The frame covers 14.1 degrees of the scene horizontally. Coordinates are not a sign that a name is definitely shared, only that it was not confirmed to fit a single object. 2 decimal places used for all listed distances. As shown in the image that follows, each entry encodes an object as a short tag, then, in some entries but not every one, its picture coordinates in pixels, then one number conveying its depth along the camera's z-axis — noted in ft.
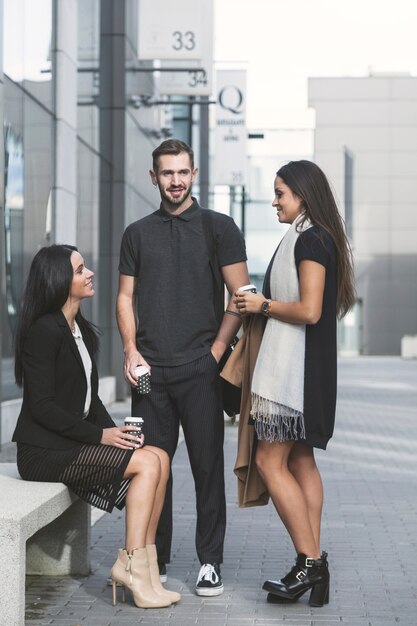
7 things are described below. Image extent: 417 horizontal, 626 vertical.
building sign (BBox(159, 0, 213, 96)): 103.53
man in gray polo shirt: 26.39
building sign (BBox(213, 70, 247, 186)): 124.07
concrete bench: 21.43
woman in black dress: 24.75
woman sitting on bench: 24.60
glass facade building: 58.93
